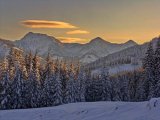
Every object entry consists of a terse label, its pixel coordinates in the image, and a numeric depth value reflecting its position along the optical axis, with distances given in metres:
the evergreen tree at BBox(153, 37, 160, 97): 52.59
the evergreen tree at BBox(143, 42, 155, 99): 54.36
